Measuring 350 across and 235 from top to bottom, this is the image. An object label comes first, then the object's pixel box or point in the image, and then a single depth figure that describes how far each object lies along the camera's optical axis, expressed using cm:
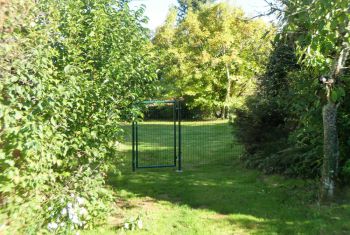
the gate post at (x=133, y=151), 1066
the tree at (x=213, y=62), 2631
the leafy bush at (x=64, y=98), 392
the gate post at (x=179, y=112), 1056
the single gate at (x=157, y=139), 1088
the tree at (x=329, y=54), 392
